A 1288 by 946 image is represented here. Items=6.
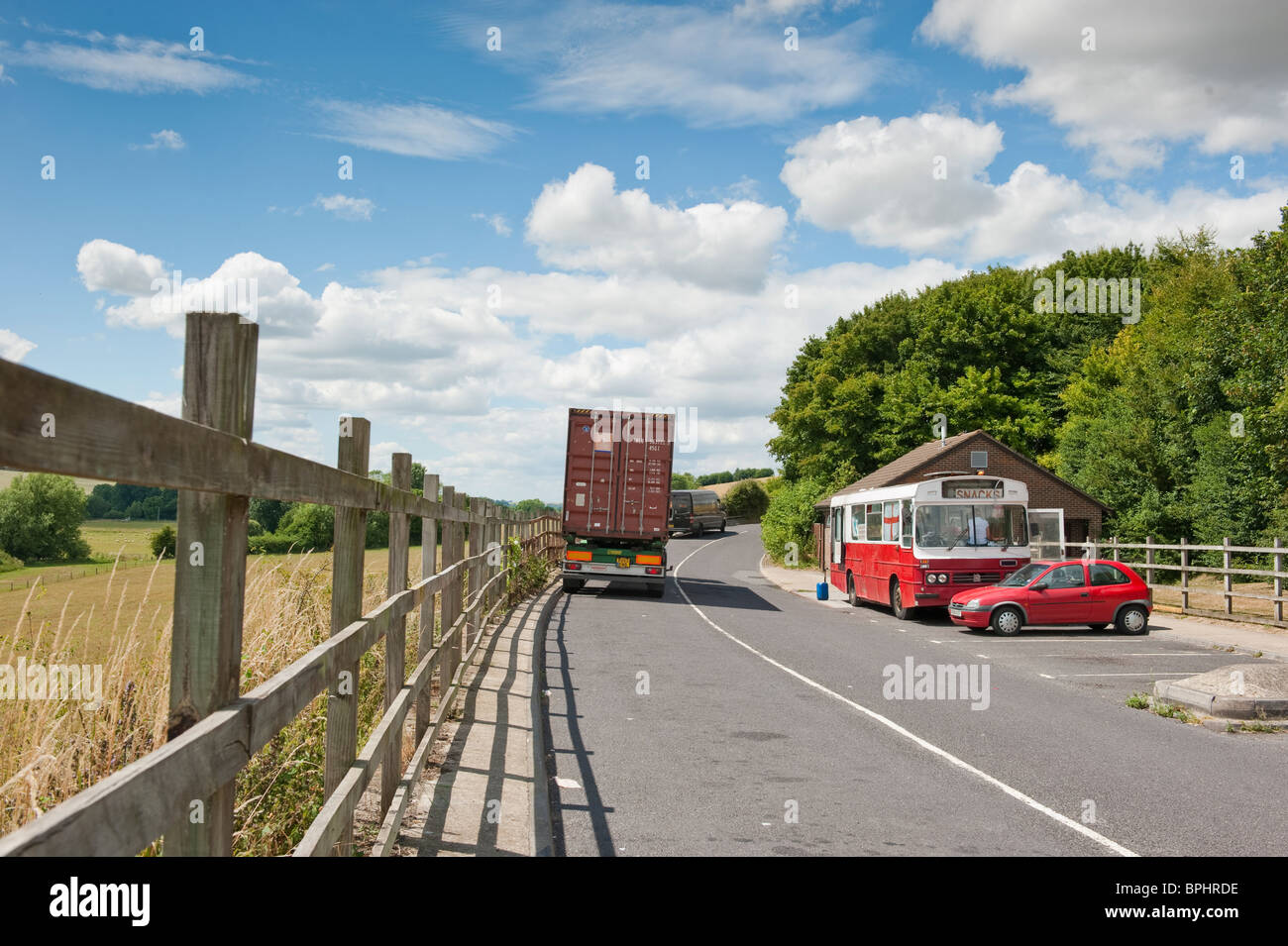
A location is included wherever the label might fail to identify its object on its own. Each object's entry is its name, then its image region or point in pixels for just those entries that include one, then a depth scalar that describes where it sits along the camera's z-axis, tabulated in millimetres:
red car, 18875
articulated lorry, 26031
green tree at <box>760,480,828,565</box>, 50875
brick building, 39031
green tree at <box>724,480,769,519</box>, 97200
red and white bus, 21078
